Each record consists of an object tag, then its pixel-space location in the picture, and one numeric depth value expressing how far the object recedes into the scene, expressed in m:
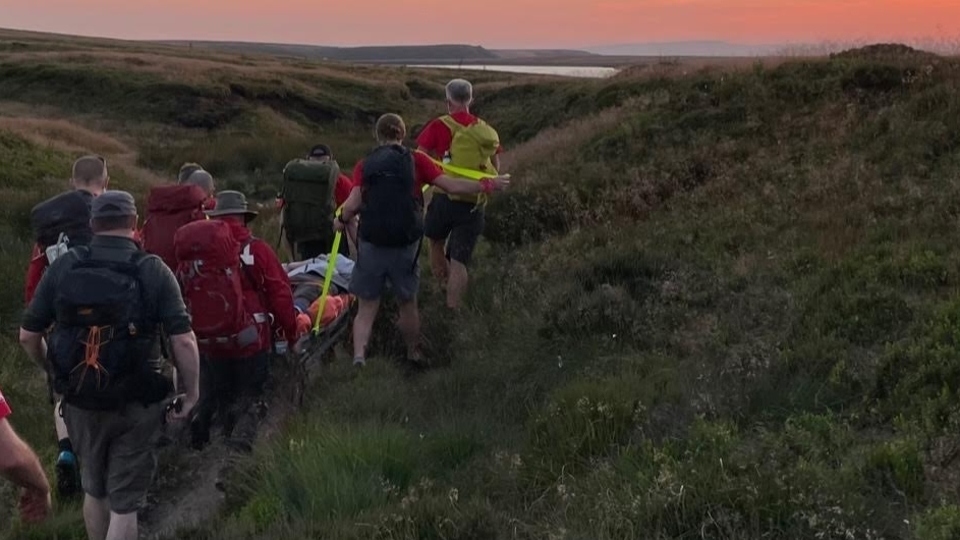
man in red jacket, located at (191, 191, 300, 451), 6.07
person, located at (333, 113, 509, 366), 7.21
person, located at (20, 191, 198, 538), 4.35
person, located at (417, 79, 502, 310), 8.16
